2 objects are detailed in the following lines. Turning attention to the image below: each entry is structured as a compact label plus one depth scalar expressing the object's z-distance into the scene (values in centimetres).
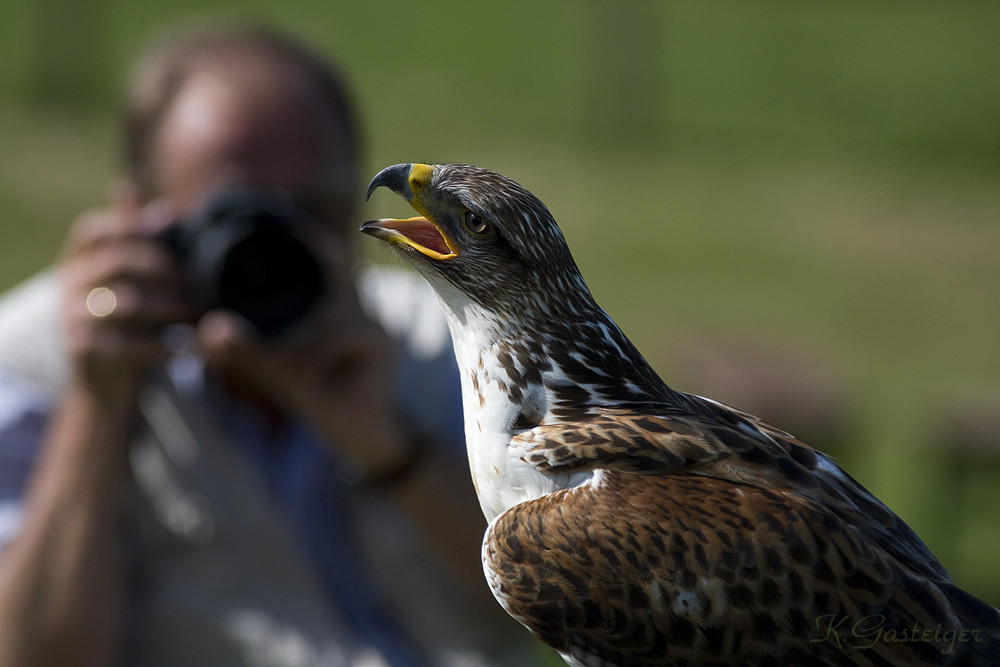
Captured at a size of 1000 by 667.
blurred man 884
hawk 853
